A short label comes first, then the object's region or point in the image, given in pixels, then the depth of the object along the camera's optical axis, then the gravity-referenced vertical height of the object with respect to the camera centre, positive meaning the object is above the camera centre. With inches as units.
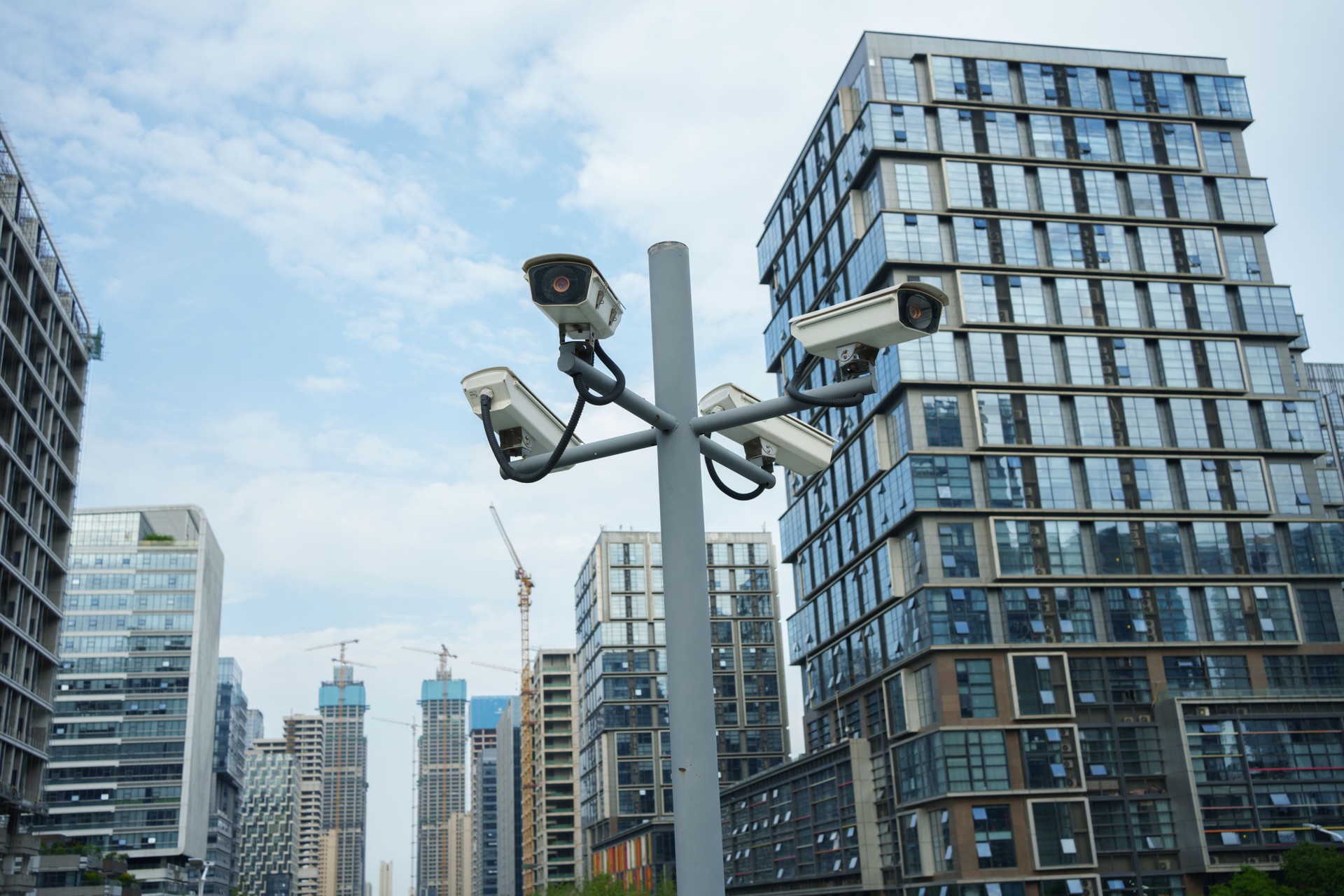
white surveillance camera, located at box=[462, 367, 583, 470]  215.5 +79.1
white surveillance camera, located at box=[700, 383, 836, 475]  245.6 +79.9
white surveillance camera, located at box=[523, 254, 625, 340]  198.1 +90.7
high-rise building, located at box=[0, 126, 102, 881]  2342.5 +825.8
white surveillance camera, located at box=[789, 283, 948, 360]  212.5 +90.6
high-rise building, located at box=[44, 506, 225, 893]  4539.9 +676.4
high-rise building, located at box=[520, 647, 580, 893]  5841.5 +380.4
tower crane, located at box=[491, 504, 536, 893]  6451.8 +287.6
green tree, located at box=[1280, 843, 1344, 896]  2068.2 -109.2
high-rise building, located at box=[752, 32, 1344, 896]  2341.3 +683.2
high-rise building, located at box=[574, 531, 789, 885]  4847.4 +665.7
